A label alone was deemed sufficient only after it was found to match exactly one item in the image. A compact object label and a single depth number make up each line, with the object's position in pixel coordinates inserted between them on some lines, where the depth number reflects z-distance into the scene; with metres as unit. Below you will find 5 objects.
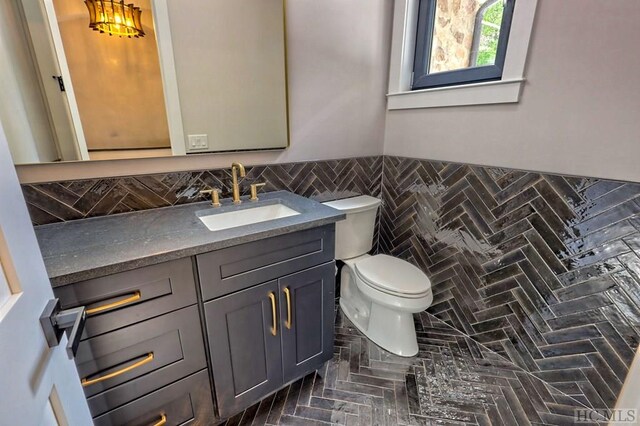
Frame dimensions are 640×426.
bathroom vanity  0.92
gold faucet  1.49
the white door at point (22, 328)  0.43
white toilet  1.63
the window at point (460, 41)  1.51
